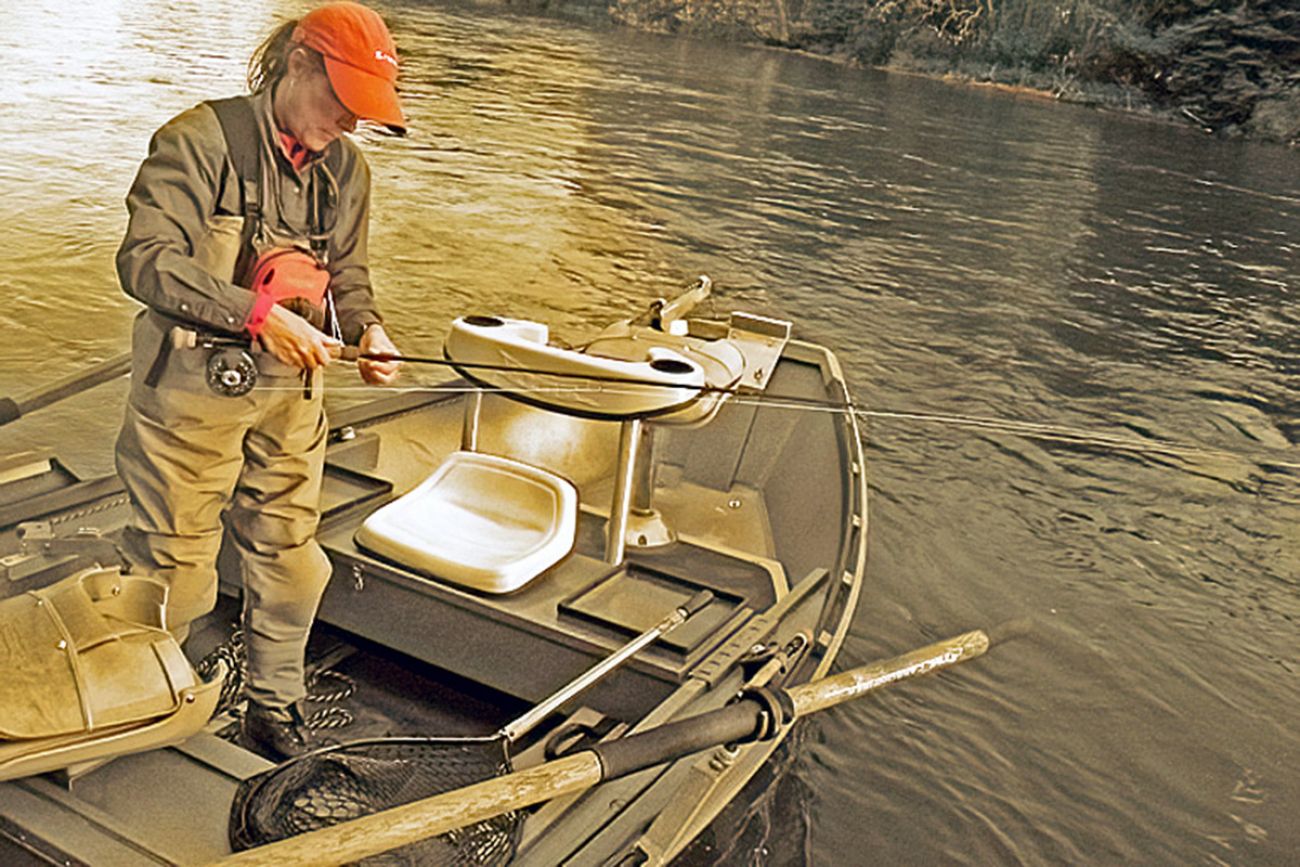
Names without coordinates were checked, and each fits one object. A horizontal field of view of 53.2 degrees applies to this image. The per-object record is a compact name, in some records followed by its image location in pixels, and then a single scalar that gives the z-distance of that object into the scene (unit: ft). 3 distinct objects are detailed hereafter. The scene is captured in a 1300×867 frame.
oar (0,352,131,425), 9.55
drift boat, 6.38
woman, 6.25
